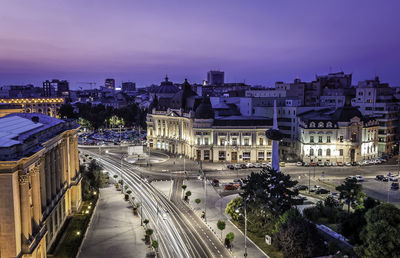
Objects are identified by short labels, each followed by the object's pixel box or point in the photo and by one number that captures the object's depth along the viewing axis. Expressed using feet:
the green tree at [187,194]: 208.95
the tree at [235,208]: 171.73
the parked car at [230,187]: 233.68
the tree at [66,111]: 575.79
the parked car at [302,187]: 228.04
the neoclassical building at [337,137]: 307.99
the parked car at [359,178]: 249.34
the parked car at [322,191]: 220.08
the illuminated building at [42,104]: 556.06
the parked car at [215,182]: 244.42
